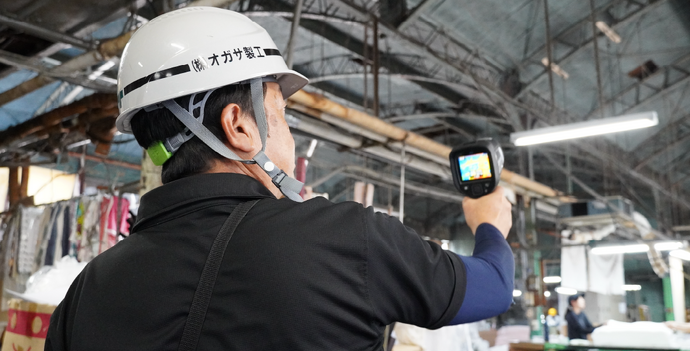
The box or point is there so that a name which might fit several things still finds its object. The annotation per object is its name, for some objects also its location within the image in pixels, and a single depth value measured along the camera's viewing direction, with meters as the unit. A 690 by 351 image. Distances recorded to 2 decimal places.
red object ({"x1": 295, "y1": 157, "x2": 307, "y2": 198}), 4.85
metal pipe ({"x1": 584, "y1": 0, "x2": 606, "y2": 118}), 7.92
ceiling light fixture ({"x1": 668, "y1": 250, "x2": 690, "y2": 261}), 10.53
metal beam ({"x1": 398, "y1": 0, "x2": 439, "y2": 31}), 8.42
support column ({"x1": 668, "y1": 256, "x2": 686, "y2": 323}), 11.40
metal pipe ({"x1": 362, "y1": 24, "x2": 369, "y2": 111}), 7.49
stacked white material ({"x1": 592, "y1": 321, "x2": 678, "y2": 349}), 4.77
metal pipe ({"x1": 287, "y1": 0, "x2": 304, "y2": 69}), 4.43
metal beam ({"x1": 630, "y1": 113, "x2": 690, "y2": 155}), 13.30
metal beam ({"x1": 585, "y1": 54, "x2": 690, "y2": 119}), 11.52
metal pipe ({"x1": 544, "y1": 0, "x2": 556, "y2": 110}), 7.68
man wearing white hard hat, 0.89
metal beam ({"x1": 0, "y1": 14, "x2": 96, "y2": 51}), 5.29
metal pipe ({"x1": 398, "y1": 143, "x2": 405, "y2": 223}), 5.29
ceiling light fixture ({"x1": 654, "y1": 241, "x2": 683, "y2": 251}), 10.14
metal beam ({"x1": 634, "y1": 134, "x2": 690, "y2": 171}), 14.05
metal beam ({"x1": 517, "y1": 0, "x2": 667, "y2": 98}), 9.68
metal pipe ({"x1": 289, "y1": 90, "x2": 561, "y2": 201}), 4.96
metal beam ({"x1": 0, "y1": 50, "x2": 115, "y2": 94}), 5.48
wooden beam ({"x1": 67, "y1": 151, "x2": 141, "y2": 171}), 9.95
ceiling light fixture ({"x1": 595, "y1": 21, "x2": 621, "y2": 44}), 10.21
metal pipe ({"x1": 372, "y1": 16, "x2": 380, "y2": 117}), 6.39
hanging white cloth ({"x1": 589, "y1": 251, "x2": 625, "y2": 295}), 12.99
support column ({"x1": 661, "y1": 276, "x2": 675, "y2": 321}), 11.46
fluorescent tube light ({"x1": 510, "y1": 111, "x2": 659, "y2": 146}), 5.49
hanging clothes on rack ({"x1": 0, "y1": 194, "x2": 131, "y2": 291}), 6.20
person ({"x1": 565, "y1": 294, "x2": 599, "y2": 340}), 8.83
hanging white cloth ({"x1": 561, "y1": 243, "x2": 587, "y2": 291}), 12.97
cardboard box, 2.27
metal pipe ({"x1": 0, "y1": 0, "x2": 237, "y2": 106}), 4.48
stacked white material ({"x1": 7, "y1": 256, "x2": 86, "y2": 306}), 2.46
